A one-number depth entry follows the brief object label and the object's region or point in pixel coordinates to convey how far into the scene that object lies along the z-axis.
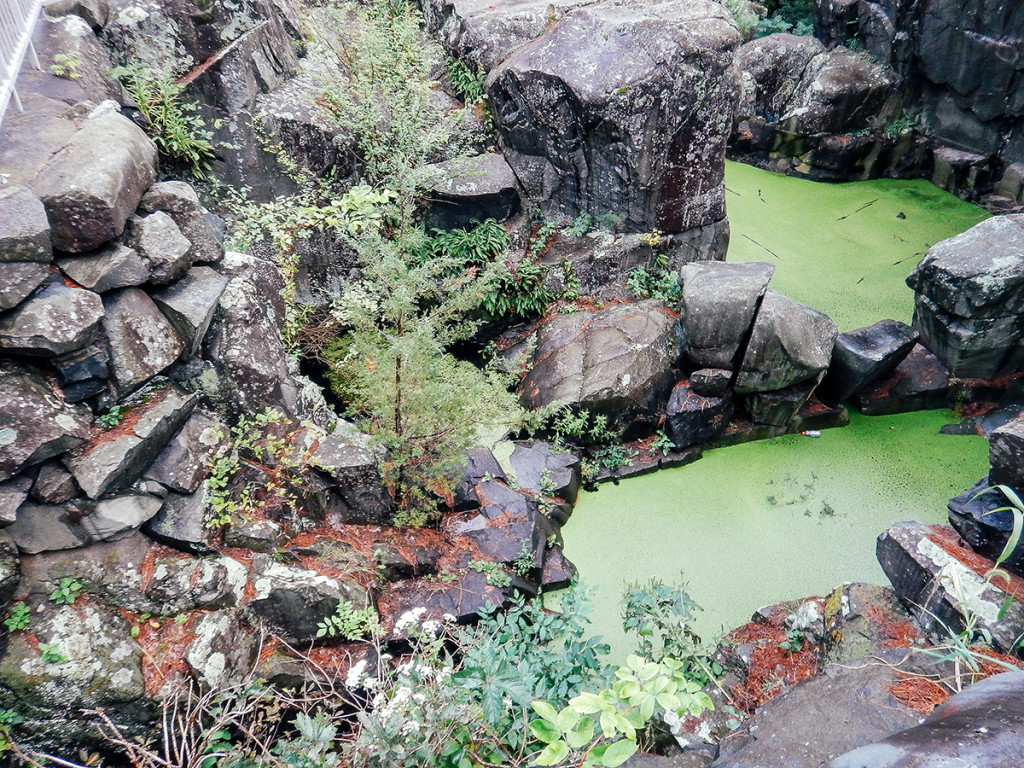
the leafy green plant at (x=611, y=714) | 1.45
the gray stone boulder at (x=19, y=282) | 2.74
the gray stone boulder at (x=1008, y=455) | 3.20
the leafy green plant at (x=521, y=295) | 6.30
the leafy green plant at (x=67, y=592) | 2.91
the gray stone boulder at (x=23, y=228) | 2.76
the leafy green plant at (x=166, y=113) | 4.45
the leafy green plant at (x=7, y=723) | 2.65
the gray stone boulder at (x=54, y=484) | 2.90
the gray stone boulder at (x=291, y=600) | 3.40
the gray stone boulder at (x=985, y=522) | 3.23
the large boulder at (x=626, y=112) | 5.93
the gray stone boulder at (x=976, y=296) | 5.21
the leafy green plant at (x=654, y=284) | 6.50
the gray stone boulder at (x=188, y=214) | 3.60
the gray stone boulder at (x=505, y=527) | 4.43
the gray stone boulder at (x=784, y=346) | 5.32
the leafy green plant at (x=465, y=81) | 6.70
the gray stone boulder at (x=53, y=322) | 2.79
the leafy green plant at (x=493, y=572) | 4.18
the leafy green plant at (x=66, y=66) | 3.87
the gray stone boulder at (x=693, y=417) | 5.46
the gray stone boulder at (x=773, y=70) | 9.60
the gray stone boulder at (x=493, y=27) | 6.75
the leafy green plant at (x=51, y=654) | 2.76
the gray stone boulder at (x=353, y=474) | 4.06
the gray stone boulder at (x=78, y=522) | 2.91
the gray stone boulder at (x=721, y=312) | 5.39
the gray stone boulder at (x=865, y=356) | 5.59
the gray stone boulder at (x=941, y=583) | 2.88
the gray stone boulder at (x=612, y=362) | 5.50
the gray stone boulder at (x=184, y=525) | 3.31
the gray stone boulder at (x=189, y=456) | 3.36
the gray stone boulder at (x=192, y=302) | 3.48
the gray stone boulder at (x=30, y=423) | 2.76
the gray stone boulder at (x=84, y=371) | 3.02
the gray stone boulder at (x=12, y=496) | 2.77
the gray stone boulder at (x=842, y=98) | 9.01
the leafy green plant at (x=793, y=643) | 3.66
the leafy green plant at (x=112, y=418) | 3.19
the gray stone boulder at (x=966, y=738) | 1.37
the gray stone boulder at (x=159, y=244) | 3.39
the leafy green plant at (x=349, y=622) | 3.47
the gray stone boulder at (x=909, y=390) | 5.77
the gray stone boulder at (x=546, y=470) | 5.08
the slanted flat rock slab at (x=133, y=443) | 2.99
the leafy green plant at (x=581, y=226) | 6.68
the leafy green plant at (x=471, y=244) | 6.20
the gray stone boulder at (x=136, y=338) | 3.24
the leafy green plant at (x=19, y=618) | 2.76
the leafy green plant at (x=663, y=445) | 5.49
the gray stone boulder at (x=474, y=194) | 6.15
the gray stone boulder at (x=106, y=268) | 3.10
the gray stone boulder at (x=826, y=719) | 2.38
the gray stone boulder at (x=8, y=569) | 2.73
